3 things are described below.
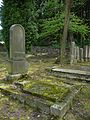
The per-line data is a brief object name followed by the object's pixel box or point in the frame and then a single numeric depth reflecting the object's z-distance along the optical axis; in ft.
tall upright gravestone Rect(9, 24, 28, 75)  11.62
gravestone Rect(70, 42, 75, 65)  17.88
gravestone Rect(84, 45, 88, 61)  20.16
